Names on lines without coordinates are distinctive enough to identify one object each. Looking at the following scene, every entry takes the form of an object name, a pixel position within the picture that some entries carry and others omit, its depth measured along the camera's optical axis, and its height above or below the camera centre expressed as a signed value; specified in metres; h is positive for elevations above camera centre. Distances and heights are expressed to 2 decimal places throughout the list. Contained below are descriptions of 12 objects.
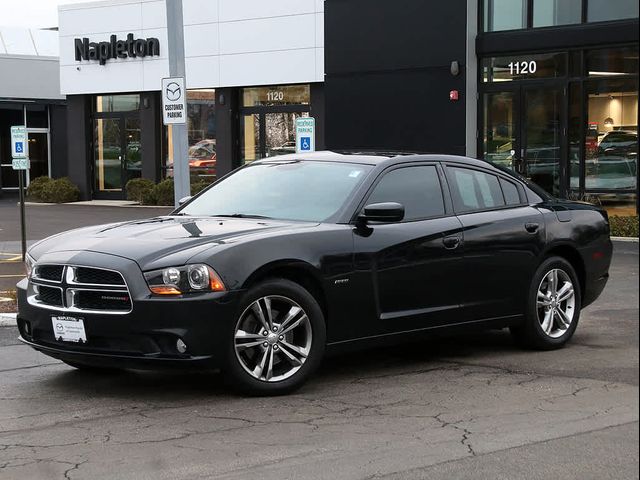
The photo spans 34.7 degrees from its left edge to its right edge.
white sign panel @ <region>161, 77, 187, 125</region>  13.35 +0.63
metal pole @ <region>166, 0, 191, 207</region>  13.76 +1.07
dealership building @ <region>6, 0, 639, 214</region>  20.69 +1.57
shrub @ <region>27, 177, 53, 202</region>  34.81 -1.31
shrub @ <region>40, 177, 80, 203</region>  34.25 -1.42
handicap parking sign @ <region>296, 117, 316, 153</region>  16.44 +0.23
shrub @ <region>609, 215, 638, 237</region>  18.31 -1.48
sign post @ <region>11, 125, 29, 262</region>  15.91 +0.06
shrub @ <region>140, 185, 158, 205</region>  31.67 -1.54
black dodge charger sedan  6.34 -0.83
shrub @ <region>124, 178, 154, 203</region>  32.41 -1.21
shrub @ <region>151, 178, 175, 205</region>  31.17 -1.35
